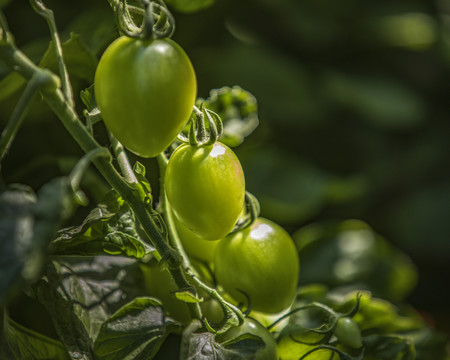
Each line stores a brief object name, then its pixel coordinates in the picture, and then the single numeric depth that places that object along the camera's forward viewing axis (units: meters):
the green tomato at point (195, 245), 0.57
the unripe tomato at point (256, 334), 0.54
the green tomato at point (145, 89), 0.50
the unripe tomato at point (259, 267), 0.56
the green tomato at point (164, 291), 0.57
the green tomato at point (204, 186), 0.53
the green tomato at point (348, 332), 0.57
